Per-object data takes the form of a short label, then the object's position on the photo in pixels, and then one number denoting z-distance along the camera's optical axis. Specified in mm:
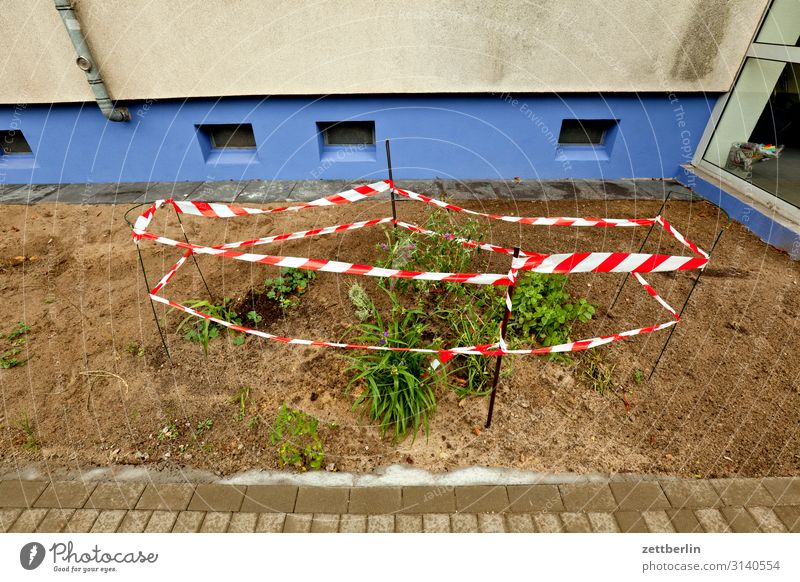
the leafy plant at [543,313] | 3699
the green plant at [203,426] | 3211
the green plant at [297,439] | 2968
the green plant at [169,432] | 3178
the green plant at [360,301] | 3986
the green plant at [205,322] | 3934
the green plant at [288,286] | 4355
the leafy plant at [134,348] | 3879
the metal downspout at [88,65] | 5359
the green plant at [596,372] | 3467
